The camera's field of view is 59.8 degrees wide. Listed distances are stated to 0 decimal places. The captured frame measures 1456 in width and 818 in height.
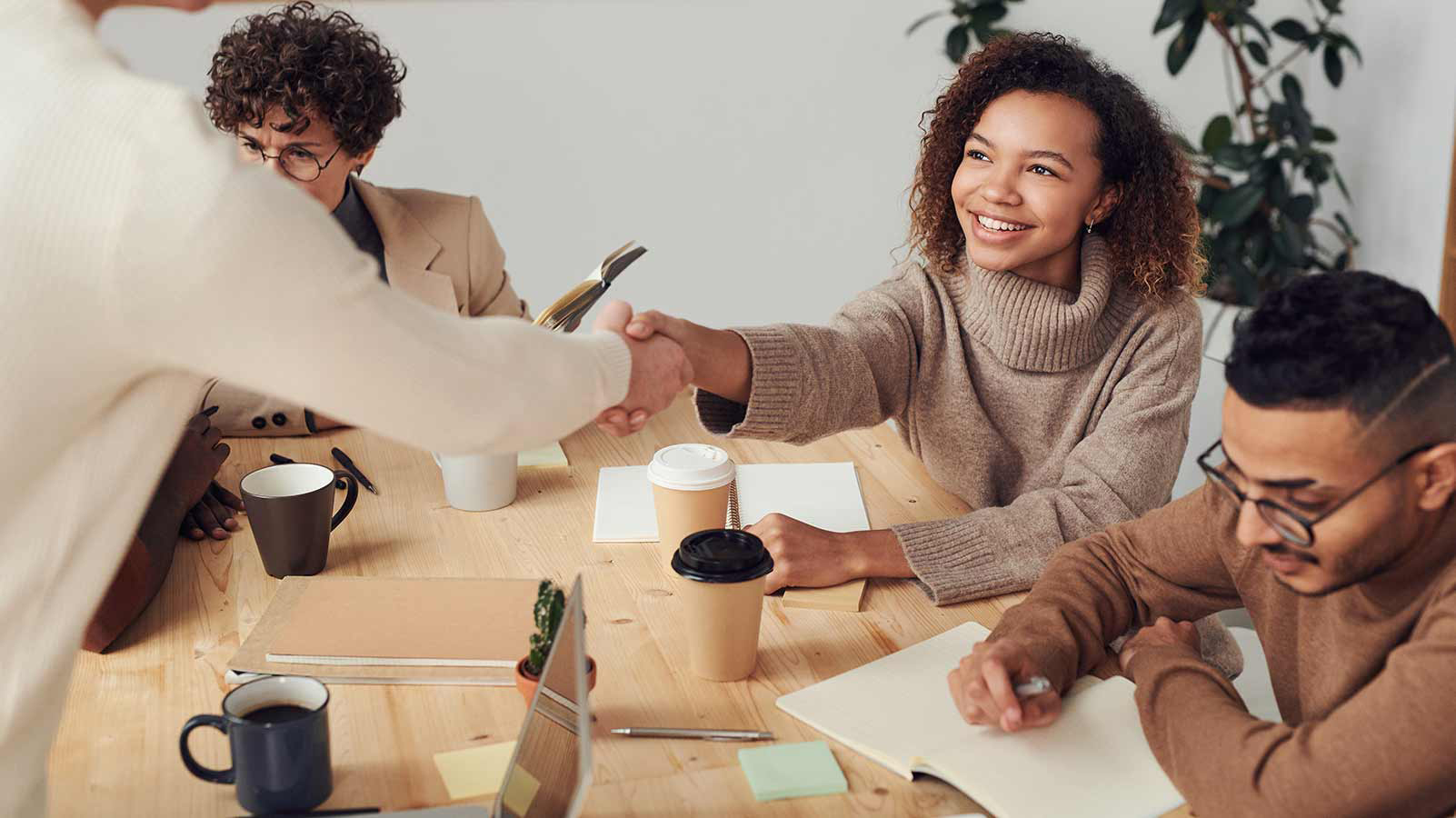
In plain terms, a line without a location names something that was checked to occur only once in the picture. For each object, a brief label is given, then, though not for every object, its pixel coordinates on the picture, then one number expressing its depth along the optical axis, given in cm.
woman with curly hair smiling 154
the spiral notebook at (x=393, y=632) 117
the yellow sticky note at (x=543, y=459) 169
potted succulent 104
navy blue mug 96
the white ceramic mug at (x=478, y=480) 152
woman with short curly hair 202
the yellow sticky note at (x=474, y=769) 102
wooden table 102
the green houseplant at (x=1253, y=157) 343
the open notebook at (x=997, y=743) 102
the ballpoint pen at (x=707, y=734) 109
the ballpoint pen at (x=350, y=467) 161
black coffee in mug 99
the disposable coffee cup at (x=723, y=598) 115
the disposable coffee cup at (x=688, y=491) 135
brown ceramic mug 133
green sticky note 101
